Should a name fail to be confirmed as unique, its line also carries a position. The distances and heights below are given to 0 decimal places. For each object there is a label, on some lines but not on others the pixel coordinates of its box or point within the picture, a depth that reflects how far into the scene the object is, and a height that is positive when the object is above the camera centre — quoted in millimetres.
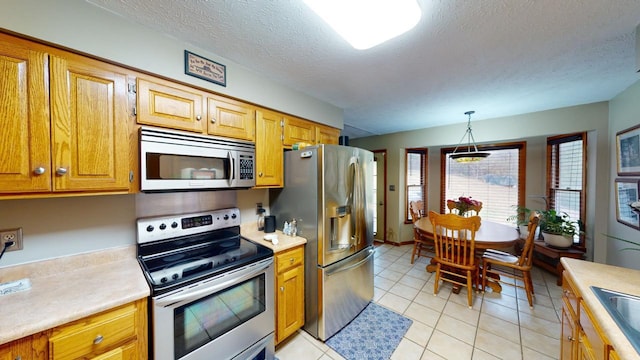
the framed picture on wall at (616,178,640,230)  1902 -214
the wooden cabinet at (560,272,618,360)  867 -746
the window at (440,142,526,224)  3637 -52
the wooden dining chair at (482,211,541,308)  2324 -991
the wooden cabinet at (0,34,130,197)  983 +282
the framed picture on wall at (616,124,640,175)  1910 +248
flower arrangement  3066 -407
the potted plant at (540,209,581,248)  2807 -691
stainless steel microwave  1314 +111
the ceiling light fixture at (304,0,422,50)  906 +713
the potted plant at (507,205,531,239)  3380 -673
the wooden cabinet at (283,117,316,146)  2162 +492
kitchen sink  865 -580
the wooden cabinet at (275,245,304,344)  1768 -982
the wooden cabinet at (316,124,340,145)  2525 +529
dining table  2328 -690
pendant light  2859 +302
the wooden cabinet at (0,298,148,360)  866 -712
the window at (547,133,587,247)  2852 +29
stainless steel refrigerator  1866 -416
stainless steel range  1183 -684
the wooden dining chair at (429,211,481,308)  2330 -785
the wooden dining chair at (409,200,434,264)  3478 -997
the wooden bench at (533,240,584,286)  2768 -1087
